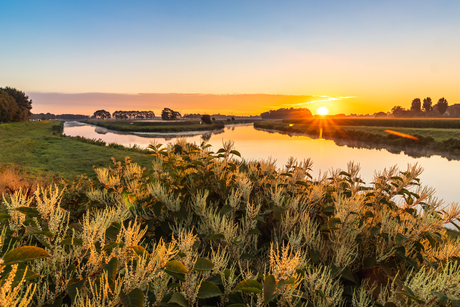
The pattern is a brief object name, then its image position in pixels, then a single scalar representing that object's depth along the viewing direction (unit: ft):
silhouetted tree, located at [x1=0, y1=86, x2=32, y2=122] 227.20
